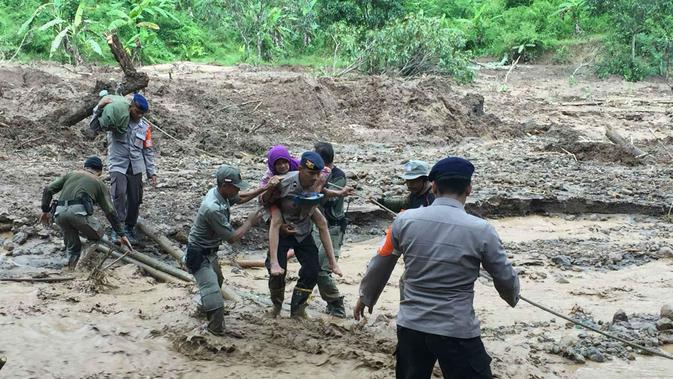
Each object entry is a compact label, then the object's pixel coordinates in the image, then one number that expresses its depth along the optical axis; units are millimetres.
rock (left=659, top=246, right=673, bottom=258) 9719
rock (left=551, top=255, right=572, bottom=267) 9406
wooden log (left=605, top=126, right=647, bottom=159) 15789
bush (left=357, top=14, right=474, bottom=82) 21828
